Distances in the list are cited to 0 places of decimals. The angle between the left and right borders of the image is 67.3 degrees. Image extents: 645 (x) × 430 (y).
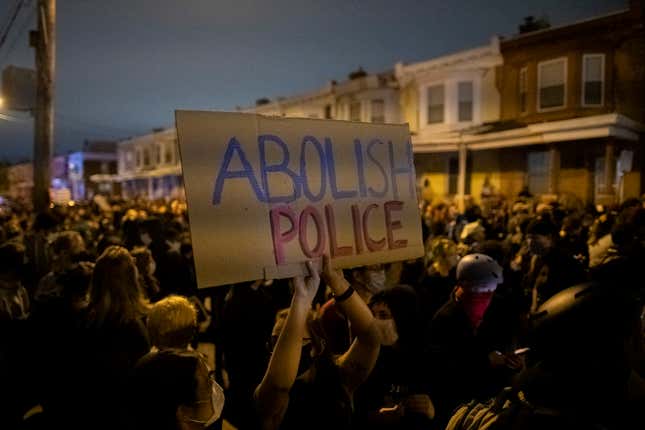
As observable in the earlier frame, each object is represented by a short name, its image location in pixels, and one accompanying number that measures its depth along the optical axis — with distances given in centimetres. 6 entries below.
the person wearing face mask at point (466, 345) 307
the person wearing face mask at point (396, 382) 252
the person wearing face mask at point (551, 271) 453
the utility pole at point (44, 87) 923
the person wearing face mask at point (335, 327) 284
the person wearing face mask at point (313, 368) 211
